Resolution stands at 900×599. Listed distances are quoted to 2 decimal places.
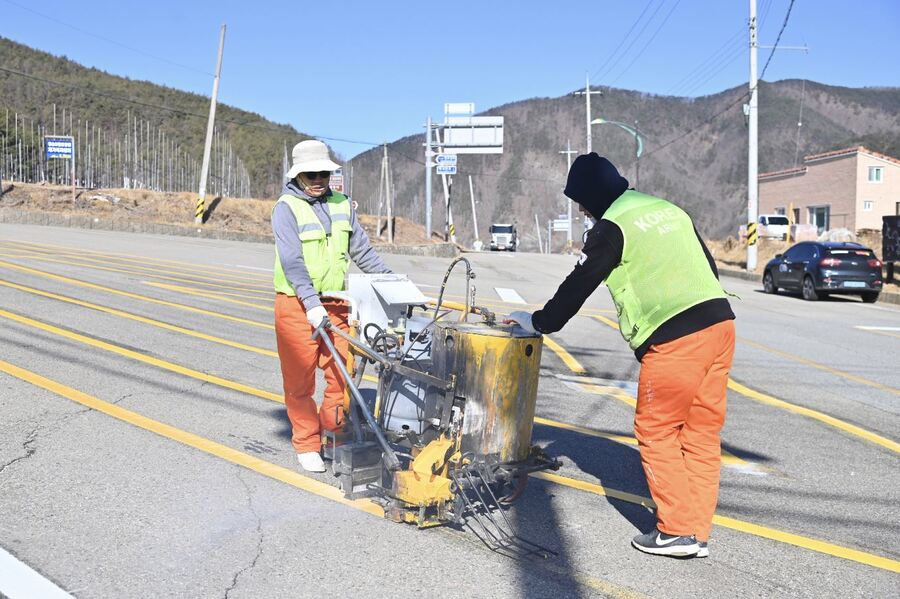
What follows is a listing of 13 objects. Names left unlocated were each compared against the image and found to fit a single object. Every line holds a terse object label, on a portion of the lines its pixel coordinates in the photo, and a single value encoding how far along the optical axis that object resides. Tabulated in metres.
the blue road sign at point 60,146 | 40.28
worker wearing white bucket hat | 5.32
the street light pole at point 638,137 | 43.50
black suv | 22.67
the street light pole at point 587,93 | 59.46
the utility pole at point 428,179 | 53.00
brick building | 51.72
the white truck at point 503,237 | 65.00
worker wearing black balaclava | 4.19
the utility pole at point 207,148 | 38.46
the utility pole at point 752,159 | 32.72
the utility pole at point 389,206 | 46.12
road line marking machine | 4.32
